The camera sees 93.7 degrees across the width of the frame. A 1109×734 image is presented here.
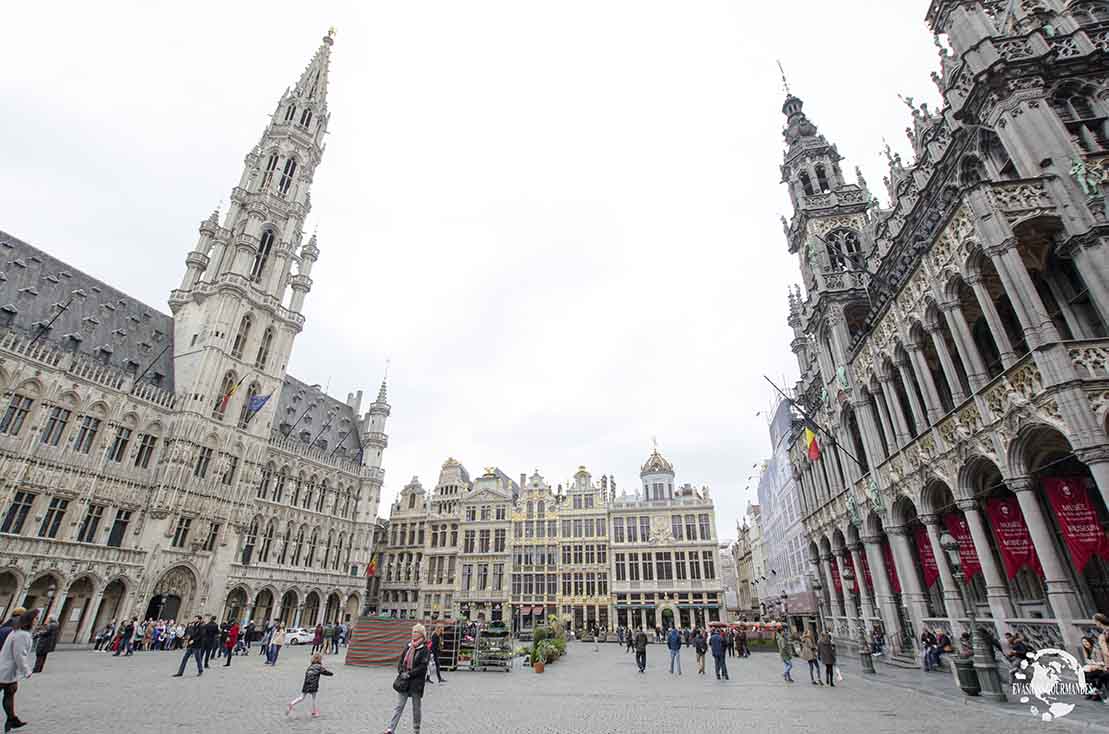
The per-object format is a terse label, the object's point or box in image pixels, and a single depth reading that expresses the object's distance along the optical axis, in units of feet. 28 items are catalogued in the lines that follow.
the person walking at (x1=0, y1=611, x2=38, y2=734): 27.06
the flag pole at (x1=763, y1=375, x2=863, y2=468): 74.38
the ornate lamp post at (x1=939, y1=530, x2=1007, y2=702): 37.11
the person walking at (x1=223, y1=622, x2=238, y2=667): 70.38
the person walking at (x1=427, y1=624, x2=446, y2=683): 58.47
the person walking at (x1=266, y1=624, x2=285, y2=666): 70.24
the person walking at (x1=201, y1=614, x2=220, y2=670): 61.25
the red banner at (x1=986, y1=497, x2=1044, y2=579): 47.96
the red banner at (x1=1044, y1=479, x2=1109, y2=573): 40.60
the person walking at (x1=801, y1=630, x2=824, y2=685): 53.93
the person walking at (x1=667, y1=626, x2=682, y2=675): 67.41
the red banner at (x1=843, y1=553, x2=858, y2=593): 88.02
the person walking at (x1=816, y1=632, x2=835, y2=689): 50.85
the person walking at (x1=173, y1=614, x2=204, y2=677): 53.47
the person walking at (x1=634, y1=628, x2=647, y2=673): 68.85
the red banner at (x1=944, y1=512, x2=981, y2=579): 54.80
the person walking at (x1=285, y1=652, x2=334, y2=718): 33.76
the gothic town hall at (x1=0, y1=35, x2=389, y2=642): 102.42
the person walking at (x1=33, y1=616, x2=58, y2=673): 52.24
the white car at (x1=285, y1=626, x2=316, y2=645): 129.68
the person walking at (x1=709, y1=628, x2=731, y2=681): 58.75
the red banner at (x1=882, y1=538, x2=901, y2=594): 71.88
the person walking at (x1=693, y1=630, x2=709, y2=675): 67.72
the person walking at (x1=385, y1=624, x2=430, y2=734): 26.73
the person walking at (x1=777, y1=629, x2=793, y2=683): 56.65
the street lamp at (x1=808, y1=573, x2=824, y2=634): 101.29
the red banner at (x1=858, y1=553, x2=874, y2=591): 84.38
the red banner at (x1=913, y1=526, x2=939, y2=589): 63.41
